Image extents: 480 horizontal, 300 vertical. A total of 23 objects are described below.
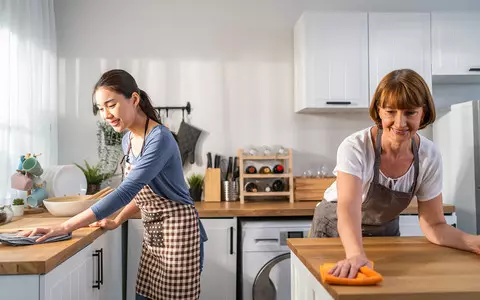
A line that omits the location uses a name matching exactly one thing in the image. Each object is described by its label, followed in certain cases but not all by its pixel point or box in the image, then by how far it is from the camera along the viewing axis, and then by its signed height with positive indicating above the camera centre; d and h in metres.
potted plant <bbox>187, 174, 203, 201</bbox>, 3.21 -0.22
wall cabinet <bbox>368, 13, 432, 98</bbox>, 3.07 +0.77
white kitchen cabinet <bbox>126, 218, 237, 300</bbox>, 2.72 -0.61
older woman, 1.34 -0.04
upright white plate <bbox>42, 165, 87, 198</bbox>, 2.65 -0.14
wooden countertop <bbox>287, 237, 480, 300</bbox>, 0.96 -0.29
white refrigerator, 2.92 -0.03
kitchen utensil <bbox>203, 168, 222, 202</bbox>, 3.18 -0.20
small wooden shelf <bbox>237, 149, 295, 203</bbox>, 3.08 -0.13
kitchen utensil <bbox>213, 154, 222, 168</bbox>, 3.26 -0.03
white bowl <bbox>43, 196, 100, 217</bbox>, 2.23 -0.24
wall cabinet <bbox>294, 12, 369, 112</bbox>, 3.02 +0.65
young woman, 1.75 -0.17
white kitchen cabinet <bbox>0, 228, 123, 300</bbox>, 1.37 -0.45
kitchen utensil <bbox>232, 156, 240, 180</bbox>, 3.25 -0.10
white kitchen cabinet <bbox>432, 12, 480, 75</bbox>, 3.09 +0.77
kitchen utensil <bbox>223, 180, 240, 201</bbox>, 3.17 -0.23
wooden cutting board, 1.95 -0.30
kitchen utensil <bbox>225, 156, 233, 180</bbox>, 3.28 -0.10
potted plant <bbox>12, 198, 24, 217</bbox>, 2.39 -0.26
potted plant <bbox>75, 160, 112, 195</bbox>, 3.06 -0.15
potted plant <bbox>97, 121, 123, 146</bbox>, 3.21 +0.16
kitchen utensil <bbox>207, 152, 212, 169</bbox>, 3.28 -0.02
